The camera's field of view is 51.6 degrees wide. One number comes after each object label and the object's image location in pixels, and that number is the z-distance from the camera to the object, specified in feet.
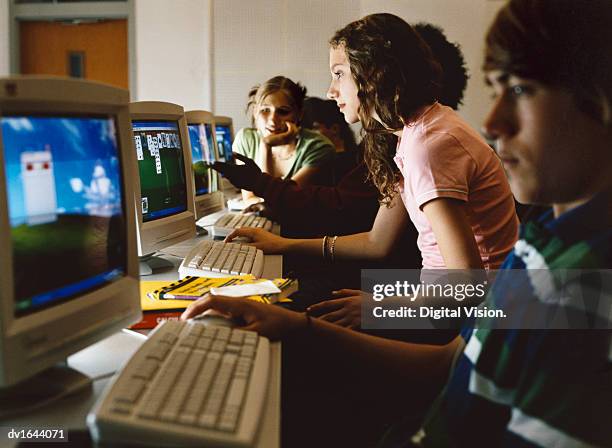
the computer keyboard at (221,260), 5.53
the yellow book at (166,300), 4.18
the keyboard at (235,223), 8.29
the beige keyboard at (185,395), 2.29
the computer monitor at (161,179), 5.81
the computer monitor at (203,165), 8.02
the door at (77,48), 17.29
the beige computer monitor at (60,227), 2.63
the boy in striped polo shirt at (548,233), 2.34
